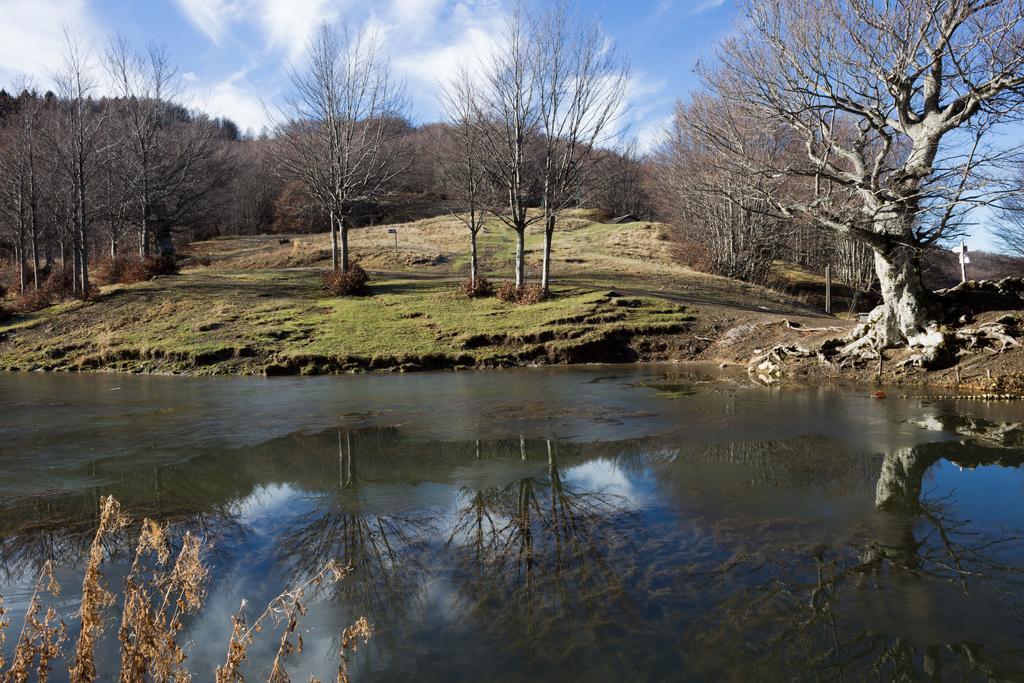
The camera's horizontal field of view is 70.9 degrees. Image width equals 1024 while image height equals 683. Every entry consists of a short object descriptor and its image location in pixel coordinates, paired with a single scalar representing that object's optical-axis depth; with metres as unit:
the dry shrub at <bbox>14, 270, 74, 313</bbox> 27.67
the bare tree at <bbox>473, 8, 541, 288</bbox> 25.98
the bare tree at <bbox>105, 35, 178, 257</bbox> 35.41
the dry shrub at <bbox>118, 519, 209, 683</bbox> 2.87
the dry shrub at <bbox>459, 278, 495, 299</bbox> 26.48
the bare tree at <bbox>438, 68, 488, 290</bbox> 28.11
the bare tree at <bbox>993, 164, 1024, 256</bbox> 35.12
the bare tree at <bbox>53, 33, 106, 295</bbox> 28.94
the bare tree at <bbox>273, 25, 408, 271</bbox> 30.59
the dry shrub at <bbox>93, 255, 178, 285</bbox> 30.83
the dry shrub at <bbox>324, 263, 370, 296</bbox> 28.09
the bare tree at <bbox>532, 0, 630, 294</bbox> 25.81
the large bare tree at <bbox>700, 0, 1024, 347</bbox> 12.59
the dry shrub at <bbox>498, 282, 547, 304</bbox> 25.12
